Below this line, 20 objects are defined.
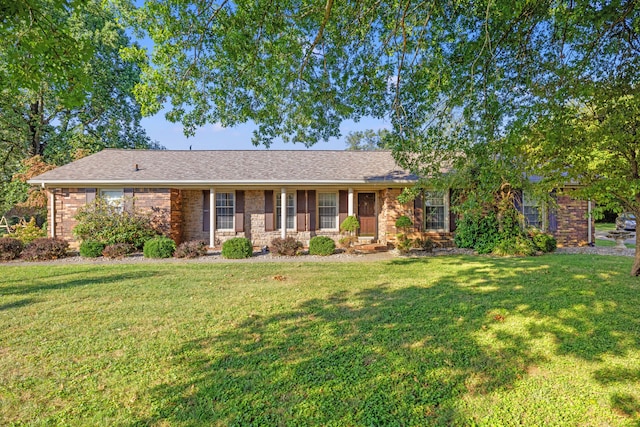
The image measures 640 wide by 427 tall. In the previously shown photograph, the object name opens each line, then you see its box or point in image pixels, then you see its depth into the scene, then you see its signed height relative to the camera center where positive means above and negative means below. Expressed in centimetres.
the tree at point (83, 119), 1830 +646
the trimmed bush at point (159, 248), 1070 -118
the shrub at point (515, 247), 1070 -119
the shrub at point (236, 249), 1078 -122
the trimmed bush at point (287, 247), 1125 -120
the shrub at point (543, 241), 1117 -102
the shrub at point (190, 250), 1081 -126
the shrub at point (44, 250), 1046 -120
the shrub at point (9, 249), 1031 -114
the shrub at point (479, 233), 1128 -73
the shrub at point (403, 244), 1137 -111
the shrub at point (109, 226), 1141 -40
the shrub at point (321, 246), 1126 -117
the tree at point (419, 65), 504 +285
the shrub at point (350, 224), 1195 -38
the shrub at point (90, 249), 1071 -119
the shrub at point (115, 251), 1066 -126
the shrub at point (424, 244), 1158 -114
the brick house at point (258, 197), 1216 +76
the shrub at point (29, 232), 1345 -79
